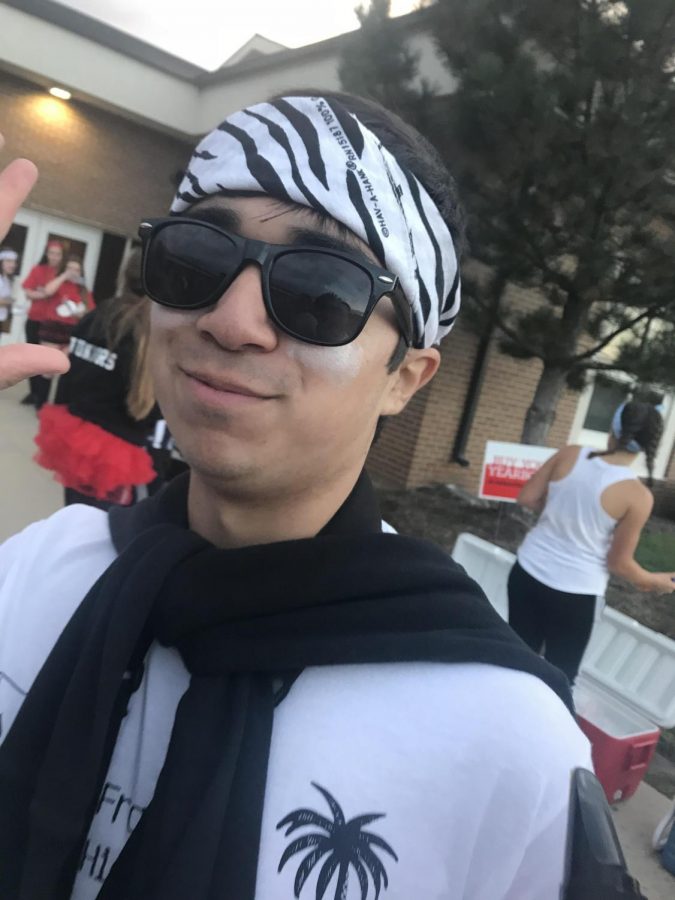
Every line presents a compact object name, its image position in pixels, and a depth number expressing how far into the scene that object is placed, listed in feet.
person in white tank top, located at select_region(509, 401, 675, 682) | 10.91
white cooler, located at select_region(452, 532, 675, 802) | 10.80
